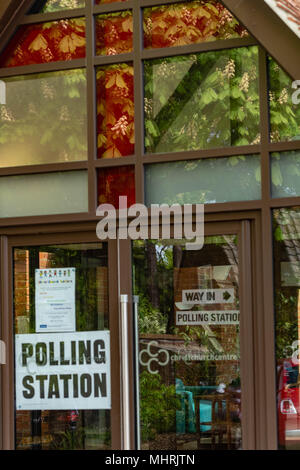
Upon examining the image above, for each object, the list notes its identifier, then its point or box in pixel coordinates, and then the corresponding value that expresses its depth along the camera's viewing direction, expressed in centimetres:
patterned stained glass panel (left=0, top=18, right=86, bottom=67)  674
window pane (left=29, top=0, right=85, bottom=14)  676
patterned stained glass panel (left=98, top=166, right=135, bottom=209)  652
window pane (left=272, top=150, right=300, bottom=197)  613
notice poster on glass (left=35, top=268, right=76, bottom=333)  660
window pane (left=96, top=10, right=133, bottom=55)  662
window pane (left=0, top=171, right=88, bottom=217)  663
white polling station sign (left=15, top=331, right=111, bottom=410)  651
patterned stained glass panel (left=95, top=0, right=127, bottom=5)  670
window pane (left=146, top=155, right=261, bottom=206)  625
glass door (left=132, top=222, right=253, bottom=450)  620
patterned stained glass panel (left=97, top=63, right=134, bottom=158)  657
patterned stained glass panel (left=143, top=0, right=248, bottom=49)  638
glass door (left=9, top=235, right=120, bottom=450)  649
